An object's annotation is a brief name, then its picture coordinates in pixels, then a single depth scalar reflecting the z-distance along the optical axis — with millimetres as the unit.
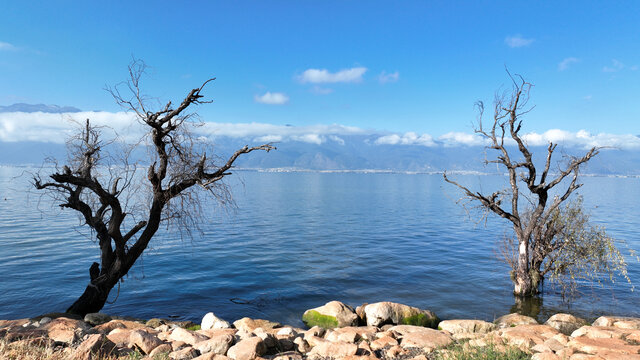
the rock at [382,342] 11034
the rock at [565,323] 14950
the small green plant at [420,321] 16203
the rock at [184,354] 9891
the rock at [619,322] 14617
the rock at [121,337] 10408
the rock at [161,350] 9559
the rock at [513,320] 15922
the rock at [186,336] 11294
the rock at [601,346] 8938
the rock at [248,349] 9859
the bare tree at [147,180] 15406
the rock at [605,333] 11122
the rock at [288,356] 9836
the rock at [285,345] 11092
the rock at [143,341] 10199
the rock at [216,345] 10500
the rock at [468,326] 14716
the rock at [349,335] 12216
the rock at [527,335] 10477
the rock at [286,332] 12722
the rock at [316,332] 12898
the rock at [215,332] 11955
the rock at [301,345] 11161
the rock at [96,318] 15029
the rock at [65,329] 10555
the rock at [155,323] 15219
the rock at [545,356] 8305
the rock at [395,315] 16109
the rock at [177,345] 10541
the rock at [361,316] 16656
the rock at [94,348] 8250
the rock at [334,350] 9930
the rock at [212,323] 14367
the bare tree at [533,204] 18172
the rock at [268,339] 10843
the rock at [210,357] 9516
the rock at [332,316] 16125
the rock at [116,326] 13020
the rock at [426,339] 11035
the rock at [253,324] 14734
